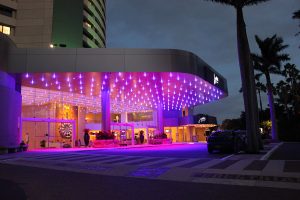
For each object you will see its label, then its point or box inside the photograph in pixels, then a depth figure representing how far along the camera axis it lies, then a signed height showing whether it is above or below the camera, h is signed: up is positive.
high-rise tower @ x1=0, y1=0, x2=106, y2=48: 45.12 +17.76
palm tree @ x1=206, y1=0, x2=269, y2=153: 18.19 +3.97
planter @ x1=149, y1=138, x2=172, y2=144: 40.31 -0.60
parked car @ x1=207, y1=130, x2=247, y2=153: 18.66 -0.41
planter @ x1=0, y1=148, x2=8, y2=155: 22.76 -0.72
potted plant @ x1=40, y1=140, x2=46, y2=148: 33.25 -0.33
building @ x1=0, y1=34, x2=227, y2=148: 23.81 +5.24
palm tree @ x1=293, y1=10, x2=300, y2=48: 25.83 +10.00
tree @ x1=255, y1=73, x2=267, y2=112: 61.78 +9.50
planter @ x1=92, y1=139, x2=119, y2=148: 30.14 -0.49
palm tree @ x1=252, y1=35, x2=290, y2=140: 38.41 +9.56
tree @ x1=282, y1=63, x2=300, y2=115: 56.97 +10.41
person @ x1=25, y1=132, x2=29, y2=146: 29.89 +0.20
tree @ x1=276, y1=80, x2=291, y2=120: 59.84 +7.68
